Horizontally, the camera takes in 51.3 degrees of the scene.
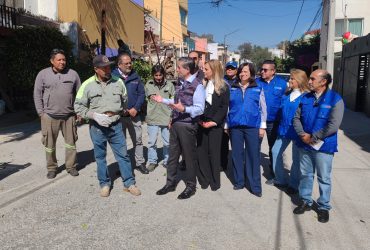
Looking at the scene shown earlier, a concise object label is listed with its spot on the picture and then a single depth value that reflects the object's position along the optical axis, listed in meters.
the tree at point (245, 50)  101.62
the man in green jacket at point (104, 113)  5.01
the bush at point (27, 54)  10.83
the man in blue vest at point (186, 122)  4.98
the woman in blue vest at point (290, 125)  5.32
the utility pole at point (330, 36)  12.21
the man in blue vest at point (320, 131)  4.27
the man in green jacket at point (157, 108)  6.57
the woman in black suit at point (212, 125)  5.30
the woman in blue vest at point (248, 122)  5.32
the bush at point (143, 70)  14.23
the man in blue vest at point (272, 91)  5.86
